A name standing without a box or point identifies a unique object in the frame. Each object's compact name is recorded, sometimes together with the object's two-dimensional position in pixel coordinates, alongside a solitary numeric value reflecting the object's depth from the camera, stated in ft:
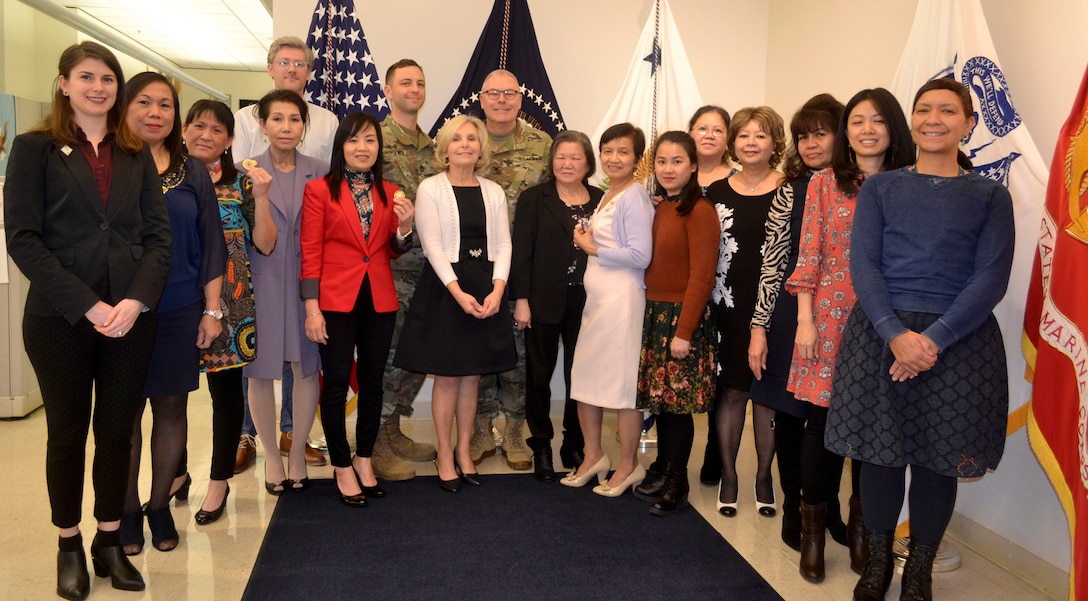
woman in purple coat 9.93
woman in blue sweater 7.00
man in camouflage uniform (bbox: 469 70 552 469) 11.80
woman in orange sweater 9.54
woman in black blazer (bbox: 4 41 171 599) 6.91
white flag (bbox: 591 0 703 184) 14.11
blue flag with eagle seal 14.61
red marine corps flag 6.87
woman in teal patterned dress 9.14
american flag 13.70
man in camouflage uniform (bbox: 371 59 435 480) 11.35
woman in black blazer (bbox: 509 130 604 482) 10.87
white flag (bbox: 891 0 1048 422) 8.73
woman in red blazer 9.64
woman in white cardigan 10.37
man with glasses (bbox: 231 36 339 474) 11.64
